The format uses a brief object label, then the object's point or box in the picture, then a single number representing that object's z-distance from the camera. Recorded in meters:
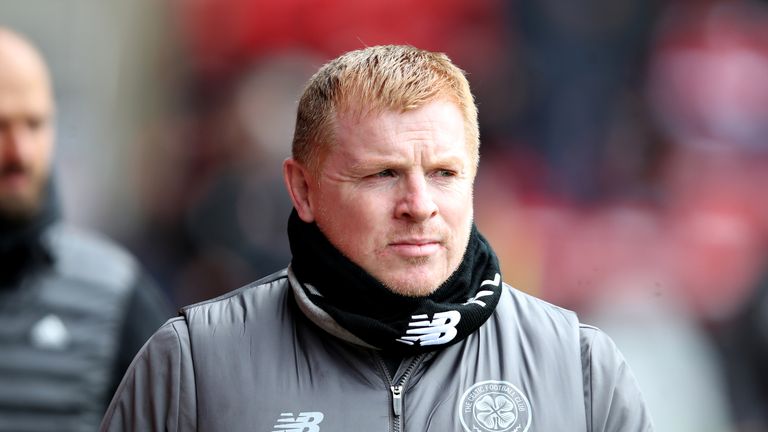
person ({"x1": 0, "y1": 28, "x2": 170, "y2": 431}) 9.53
